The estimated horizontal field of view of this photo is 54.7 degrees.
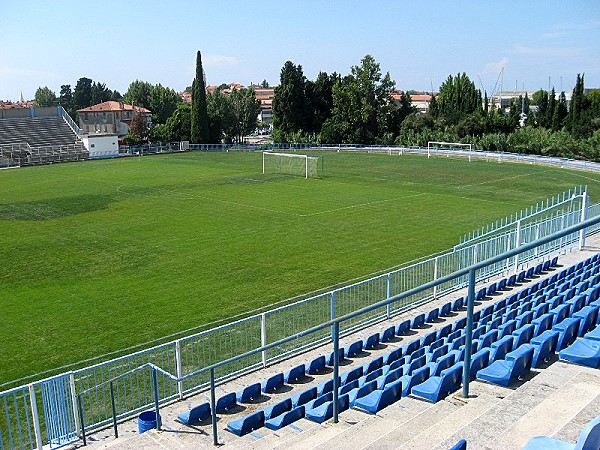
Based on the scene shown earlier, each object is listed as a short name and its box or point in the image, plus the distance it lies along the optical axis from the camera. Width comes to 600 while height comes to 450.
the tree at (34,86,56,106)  152.75
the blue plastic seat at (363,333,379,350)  13.02
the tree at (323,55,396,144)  78.19
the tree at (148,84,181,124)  103.12
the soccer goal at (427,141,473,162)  65.14
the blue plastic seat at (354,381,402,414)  7.75
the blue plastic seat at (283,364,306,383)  11.35
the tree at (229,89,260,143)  95.50
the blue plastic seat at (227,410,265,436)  8.70
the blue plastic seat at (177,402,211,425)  9.52
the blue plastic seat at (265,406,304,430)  8.41
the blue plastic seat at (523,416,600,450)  3.63
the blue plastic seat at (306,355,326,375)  11.66
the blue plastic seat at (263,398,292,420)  8.95
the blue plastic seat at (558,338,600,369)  6.77
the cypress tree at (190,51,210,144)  74.50
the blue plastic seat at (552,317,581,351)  7.86
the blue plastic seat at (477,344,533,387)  7.00
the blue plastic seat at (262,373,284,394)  10.91
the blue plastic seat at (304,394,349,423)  7.93
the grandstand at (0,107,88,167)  62.91
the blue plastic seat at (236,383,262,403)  10.48
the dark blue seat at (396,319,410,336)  13.93
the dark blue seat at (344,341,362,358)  12.59
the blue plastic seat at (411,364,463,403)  7.18
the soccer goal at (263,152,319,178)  48.91
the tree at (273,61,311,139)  80.69
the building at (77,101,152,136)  96.66
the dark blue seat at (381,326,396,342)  13.50
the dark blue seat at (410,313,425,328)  14.22
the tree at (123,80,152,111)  115.38
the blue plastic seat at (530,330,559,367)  7.50
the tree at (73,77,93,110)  144.25
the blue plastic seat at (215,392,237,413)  10.09
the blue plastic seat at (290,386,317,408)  9.38
